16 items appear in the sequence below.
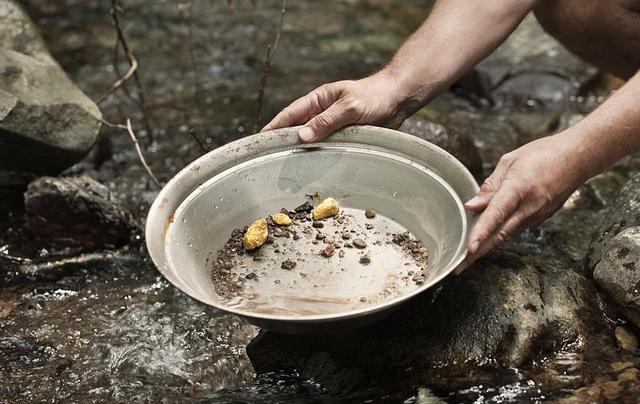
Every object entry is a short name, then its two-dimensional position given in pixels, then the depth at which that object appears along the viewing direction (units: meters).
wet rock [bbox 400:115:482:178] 4.04
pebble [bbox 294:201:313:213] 2.77
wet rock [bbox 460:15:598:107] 5.46
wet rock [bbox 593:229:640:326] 2.59
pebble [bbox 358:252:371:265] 2.55
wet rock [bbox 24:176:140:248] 3.63
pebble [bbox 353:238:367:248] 2.62
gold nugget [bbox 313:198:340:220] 2.72
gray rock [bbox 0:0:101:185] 3.65
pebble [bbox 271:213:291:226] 2.70
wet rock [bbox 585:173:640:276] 2.84
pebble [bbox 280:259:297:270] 2.56
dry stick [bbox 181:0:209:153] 5.19
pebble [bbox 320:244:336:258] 2.59
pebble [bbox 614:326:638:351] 2.57
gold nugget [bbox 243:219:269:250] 2.59
